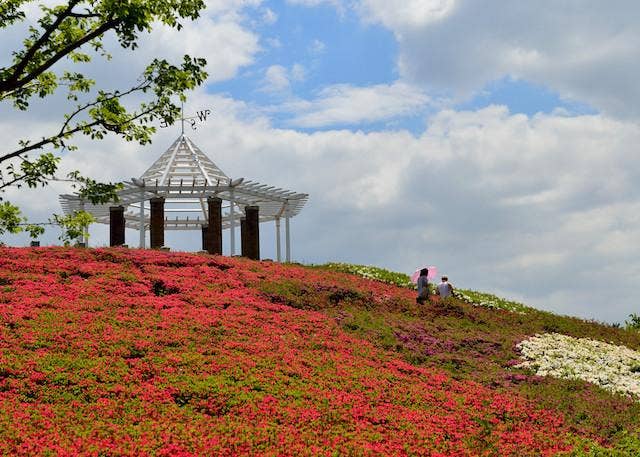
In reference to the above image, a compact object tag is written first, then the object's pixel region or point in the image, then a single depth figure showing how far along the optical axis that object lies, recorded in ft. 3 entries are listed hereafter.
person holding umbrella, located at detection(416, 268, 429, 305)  87.66
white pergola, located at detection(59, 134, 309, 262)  126.62
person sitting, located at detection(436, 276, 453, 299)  92.17
